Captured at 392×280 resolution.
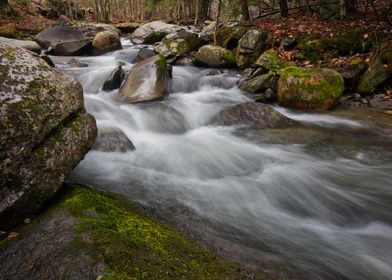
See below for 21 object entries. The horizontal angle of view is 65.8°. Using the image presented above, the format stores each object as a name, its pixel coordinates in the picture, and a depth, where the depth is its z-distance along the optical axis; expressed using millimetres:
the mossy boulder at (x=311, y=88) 7547
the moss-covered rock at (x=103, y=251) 2004
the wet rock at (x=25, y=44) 9973
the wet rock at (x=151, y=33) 15711
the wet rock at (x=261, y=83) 8523
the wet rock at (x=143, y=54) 11664
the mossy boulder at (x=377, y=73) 7840
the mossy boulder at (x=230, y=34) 11797
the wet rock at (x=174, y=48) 12027
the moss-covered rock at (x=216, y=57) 10711
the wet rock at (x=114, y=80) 8578
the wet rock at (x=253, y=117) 6605
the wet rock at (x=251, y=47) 10500
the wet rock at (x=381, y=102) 7500
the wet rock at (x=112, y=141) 4939
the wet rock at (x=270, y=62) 9125
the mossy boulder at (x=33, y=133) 2494
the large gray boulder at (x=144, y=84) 7977
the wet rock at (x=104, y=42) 13352
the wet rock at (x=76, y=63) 10744
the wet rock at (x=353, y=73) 8328
